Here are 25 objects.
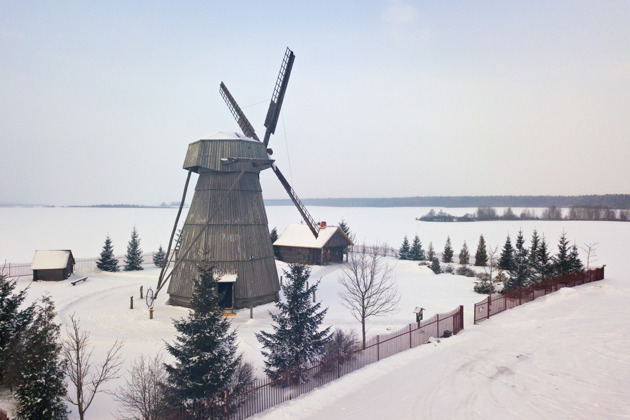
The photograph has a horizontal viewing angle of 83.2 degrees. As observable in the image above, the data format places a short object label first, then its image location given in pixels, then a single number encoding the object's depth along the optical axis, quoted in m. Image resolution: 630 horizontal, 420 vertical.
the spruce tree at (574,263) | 28.15
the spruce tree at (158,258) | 39.78
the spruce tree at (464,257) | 41.55
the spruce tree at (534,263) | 27.91
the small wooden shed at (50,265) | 28.83
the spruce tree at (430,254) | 43.03
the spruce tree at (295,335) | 12.83
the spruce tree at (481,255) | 39.56
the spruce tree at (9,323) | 11.29
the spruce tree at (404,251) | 46.31
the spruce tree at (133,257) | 36.94
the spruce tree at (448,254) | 43.56
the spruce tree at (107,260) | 35.69
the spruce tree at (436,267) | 35.12
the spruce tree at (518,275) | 26.86
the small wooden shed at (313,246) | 37.72
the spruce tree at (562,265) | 28.06
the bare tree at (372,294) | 17.07
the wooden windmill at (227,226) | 21.77
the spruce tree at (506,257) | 35.78
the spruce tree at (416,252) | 46.16
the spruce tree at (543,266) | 27.95
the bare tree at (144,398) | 9.59
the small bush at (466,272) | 34.50
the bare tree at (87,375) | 9.86
